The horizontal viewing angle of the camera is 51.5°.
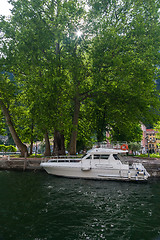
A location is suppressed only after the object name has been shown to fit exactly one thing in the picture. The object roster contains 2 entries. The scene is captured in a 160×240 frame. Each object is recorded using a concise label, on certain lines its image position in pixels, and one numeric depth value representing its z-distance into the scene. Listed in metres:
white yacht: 15.94
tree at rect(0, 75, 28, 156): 22.42
